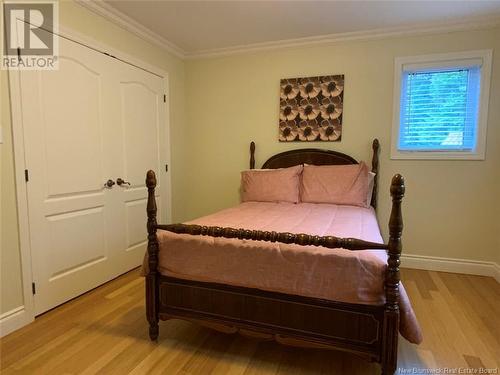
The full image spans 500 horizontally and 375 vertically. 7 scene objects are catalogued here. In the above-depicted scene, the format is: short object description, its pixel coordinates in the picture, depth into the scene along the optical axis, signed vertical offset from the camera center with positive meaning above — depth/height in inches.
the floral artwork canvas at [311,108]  128.3 +19.8
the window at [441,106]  112.5 +19.1
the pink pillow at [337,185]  111.7 -11.1
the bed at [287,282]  56.8 -26.0
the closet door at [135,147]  113.0 +2.6
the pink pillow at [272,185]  118.3 -11.9
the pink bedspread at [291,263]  57.4 -22.2
